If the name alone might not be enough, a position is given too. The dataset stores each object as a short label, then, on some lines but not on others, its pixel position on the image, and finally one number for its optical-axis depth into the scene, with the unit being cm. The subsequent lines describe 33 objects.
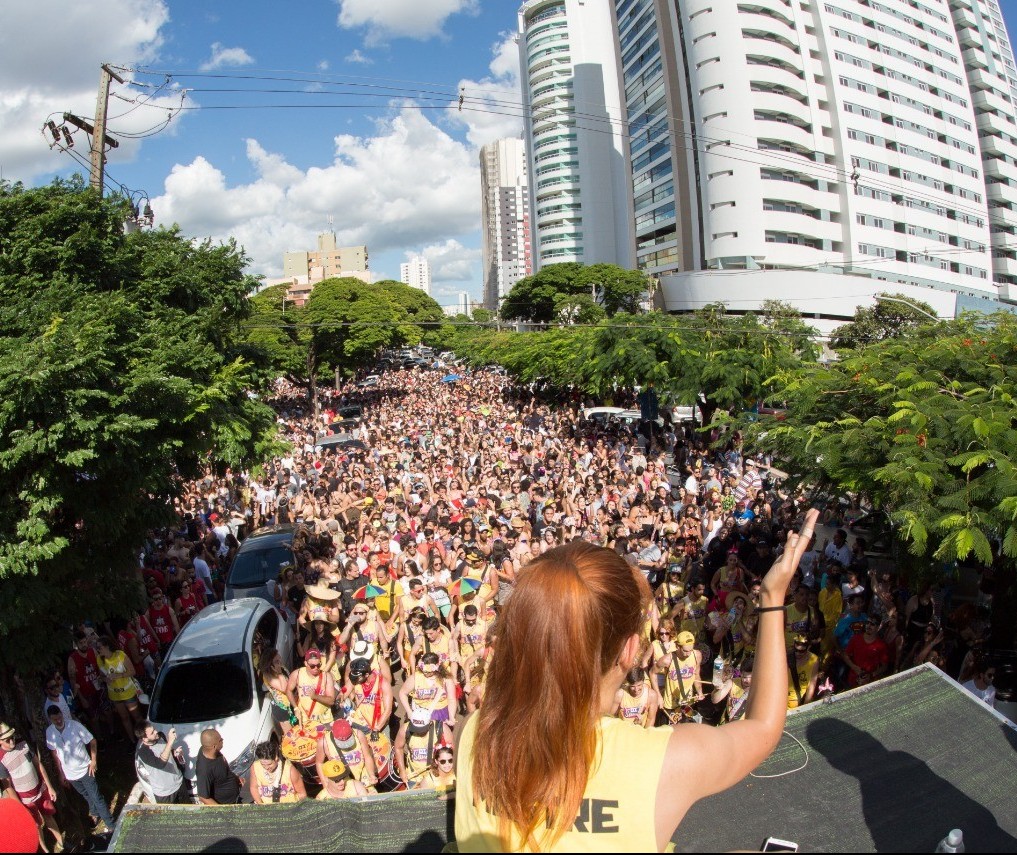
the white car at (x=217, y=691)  661
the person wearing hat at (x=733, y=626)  768
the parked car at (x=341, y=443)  2539
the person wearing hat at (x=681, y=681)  701
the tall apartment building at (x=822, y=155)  6419
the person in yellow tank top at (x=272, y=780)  552
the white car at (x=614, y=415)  2791
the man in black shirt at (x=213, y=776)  568
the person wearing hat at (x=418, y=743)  607
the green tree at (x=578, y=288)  7706
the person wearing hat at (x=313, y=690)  656
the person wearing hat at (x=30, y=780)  584
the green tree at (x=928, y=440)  623
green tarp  273
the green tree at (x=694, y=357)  1922
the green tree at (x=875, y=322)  4112
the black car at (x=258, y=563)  1145
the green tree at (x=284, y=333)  3953
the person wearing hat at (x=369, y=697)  647
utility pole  1090
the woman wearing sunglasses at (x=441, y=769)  550
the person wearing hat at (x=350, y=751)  595
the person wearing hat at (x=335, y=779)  576
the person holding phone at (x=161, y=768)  592
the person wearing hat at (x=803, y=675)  680
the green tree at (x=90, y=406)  509
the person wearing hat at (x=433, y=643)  766
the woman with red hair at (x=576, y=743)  146
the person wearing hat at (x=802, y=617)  772
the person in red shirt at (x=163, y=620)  976
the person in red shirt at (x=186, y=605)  1047
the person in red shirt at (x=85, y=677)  802
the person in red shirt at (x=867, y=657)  719
